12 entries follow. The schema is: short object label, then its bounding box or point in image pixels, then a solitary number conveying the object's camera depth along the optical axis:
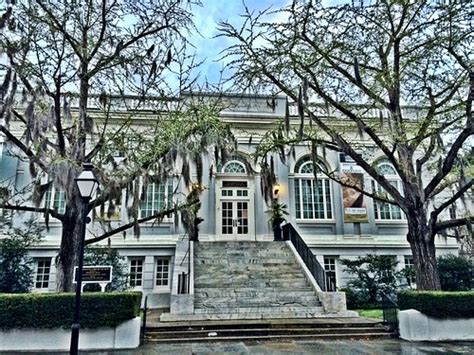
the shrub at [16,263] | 12.59
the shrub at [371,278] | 13.75
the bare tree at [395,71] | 9.44
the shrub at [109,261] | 13.21
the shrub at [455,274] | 14.30
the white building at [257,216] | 15.05
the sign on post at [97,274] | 7.14
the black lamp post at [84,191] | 5.61
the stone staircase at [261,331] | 8.29
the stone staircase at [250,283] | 10.14
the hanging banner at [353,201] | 16.55
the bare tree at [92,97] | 8.24
